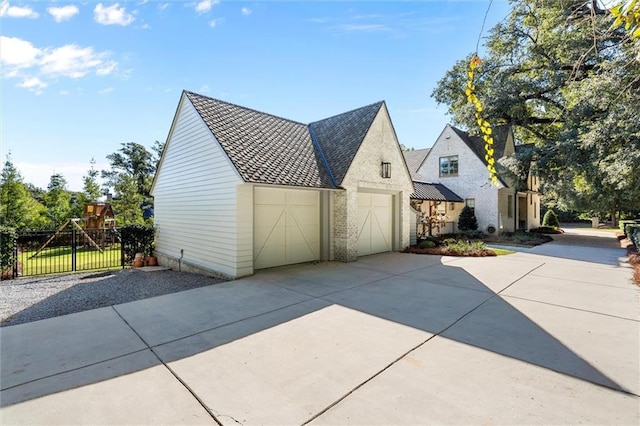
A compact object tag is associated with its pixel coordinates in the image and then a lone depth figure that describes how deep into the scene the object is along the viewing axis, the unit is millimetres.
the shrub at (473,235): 19511
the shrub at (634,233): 12574
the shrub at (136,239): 12406
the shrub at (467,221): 20223
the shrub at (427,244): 13915
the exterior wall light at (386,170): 12555
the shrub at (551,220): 27688
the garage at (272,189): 8805
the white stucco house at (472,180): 19953
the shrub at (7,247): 9304
